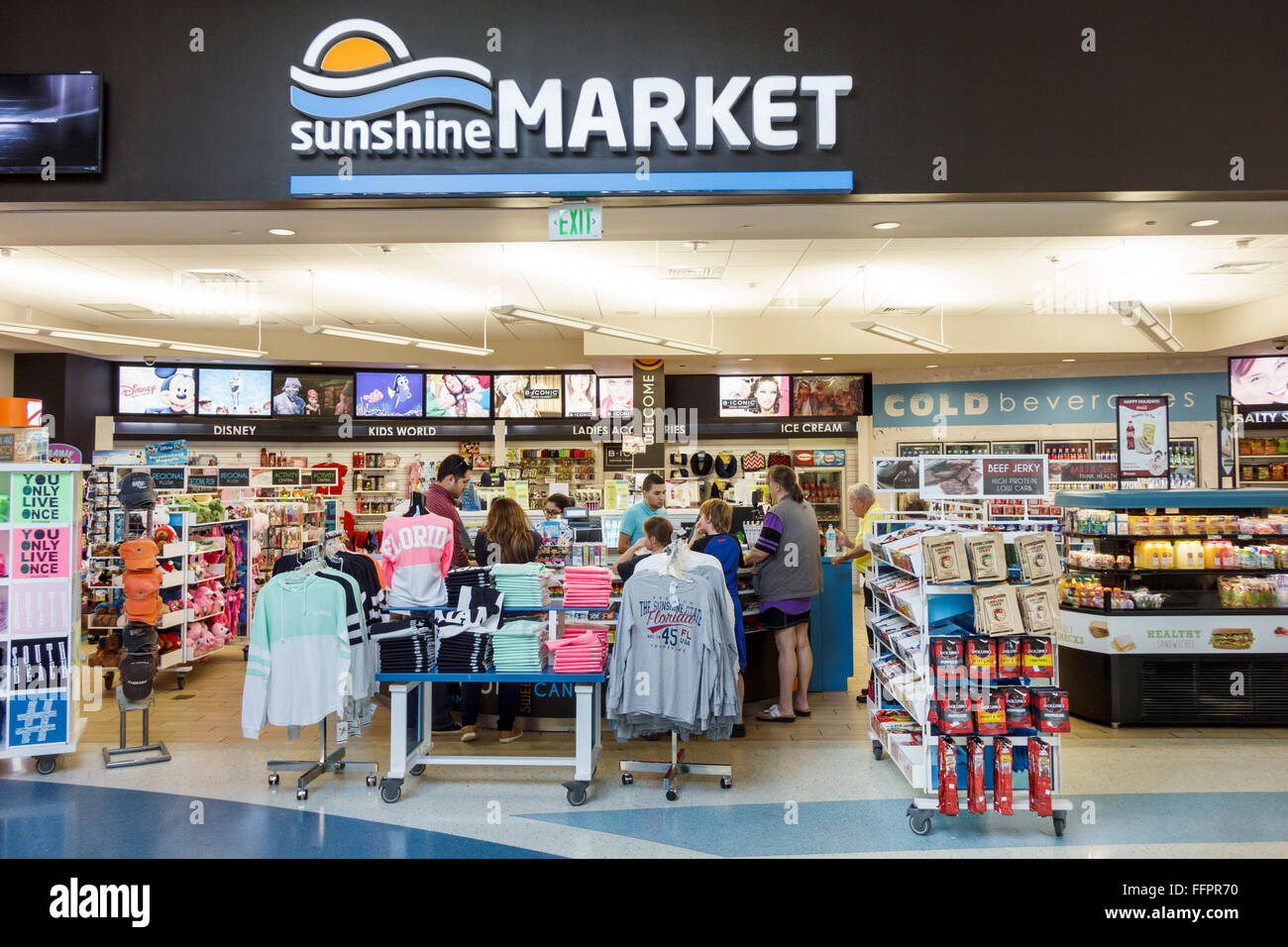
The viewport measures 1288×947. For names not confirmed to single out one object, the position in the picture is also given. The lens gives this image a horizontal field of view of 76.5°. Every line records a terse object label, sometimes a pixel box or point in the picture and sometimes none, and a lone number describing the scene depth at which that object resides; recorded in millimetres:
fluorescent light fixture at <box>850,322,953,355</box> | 8945
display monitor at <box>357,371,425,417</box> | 13039
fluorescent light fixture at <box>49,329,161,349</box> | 8571
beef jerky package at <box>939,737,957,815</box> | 4020
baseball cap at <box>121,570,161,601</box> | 6039
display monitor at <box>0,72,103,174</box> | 4680
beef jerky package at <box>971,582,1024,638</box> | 3949
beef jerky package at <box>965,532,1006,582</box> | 4008
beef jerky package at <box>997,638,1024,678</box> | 4016
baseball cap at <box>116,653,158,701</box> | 5246
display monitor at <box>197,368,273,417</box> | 12664
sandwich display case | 5723
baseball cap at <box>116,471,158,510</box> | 6637
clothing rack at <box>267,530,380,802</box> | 4633
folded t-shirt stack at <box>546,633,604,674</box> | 4605
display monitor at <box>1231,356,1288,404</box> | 11438
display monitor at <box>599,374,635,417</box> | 12883
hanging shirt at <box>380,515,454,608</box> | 4898
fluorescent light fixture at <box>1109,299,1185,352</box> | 8289
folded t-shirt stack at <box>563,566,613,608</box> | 4895
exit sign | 4695
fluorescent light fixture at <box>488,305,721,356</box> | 7578
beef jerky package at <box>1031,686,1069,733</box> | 3926
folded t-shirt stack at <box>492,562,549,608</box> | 4832
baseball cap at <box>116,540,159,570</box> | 6105
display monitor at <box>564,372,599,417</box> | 13016
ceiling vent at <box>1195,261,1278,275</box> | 8094
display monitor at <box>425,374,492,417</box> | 13055
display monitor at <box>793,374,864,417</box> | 12719
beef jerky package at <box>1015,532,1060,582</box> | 4062
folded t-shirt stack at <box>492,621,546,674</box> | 4629
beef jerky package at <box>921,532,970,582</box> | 4031
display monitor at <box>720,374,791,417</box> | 12609
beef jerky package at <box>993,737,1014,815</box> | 3971
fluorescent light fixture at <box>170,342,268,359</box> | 9742
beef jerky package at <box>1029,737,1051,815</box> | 3967
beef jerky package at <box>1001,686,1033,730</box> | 3980
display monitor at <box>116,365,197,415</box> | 12539
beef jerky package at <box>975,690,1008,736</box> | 3992
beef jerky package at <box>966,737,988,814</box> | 3990
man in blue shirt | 6200
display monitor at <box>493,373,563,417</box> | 13047
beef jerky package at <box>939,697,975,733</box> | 3992
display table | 4484
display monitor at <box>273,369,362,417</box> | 12844
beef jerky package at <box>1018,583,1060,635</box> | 4000
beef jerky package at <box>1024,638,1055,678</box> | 4012
